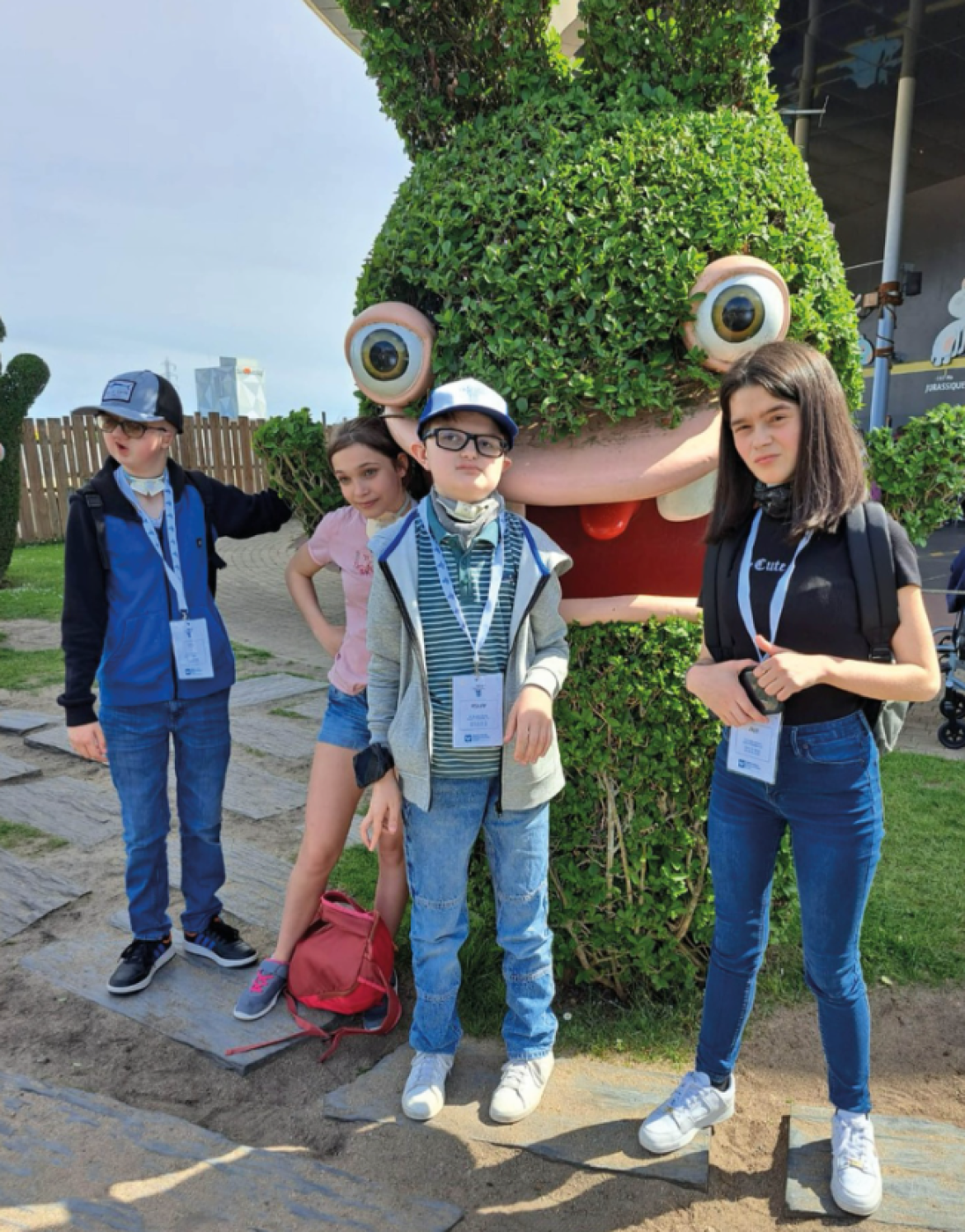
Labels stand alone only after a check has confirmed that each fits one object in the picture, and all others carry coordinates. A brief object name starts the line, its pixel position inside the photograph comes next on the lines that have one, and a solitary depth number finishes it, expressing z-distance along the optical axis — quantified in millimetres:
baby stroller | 5203
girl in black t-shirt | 1672
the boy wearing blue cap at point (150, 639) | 2553
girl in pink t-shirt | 2389
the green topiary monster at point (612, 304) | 2102
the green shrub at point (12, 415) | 10117
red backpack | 2523
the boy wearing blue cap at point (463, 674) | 1945
